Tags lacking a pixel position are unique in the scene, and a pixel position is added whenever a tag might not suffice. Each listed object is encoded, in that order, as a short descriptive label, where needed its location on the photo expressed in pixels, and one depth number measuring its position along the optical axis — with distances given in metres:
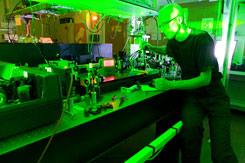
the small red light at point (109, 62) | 1.38
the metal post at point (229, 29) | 2.12
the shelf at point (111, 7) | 1.30
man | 1.26
